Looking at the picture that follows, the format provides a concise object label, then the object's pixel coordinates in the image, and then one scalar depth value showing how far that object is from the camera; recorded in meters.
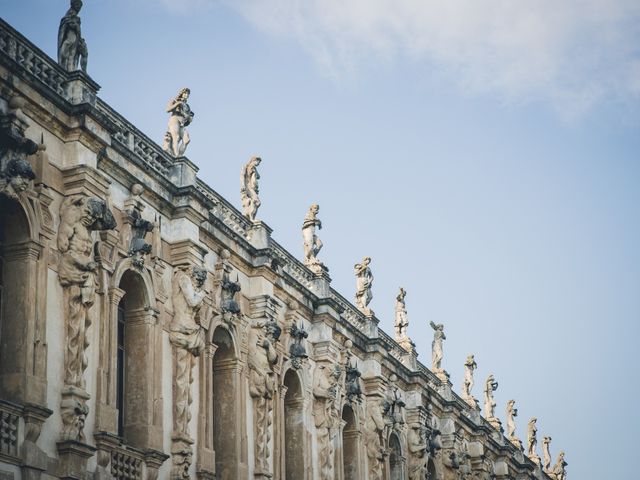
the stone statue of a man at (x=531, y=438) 65.88
